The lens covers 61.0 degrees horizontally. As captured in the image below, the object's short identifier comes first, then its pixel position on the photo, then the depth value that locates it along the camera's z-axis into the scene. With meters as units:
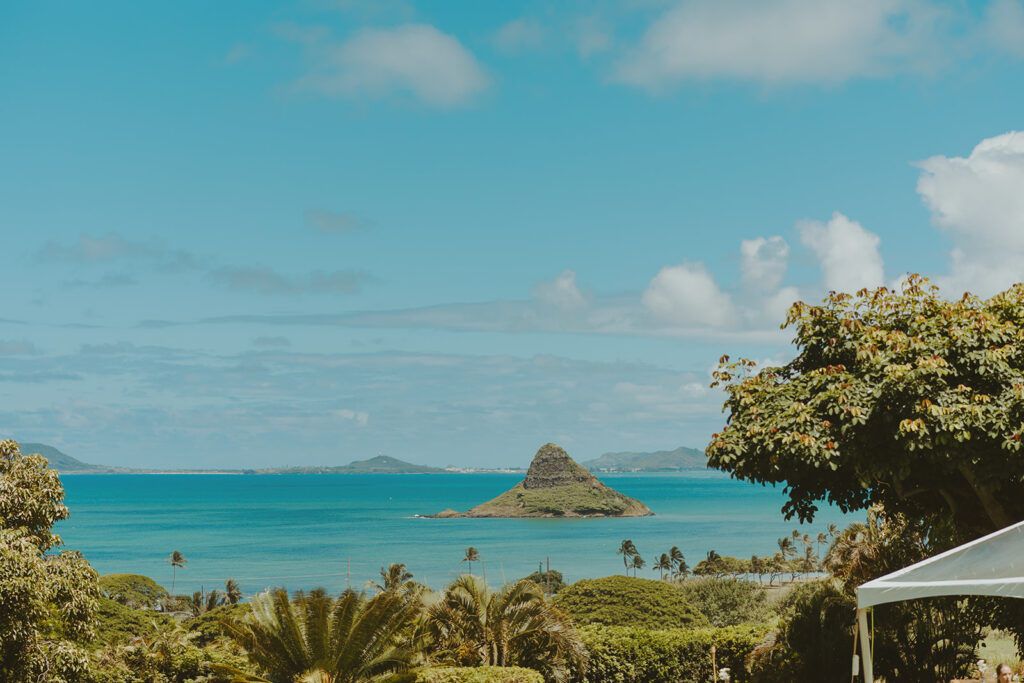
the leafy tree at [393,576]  62.74
